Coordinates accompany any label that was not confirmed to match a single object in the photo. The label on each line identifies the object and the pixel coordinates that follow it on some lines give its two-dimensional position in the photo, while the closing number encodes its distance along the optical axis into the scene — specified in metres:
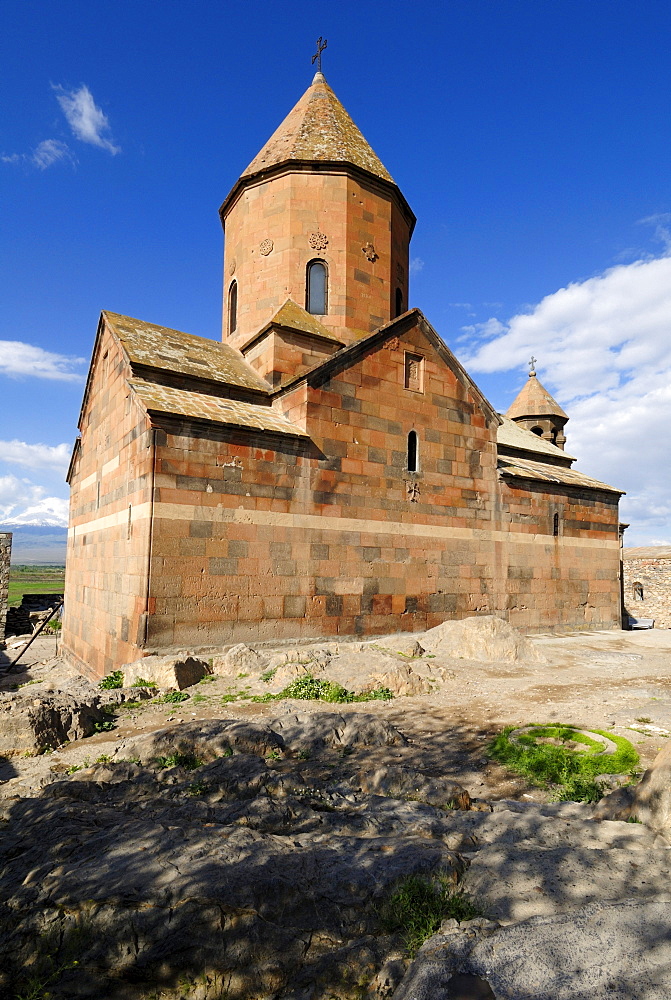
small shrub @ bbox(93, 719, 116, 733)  7.06
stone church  10.33
